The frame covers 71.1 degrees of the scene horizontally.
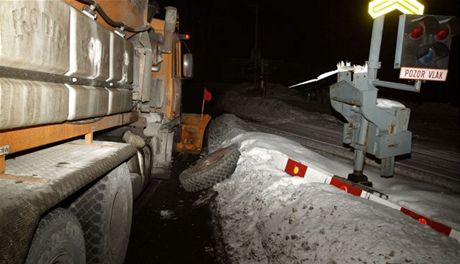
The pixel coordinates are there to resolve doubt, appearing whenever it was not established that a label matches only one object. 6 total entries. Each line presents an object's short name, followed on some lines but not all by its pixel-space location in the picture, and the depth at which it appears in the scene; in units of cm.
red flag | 952
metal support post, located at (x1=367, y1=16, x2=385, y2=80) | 491
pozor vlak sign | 431
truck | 173
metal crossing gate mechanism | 434
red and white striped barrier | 367
